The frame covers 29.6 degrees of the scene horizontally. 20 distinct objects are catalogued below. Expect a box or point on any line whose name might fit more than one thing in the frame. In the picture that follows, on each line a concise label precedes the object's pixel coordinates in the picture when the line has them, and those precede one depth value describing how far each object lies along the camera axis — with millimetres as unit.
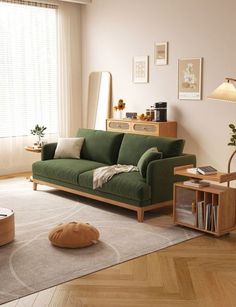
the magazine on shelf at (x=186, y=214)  4465
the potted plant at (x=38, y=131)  6812
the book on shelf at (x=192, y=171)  4452
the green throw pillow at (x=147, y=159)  4848
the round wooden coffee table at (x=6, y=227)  3953
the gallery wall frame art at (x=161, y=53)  6633
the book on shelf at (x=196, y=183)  4392
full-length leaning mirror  7727
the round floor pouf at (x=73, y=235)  3914
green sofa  4754
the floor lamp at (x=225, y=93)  4551
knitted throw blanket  5043
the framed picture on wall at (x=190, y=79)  6242
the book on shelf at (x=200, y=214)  4355
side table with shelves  4242
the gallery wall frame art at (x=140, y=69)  6977
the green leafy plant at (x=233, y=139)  5012
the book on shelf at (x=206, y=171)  4352
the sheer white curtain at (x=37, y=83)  7371
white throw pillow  6198
